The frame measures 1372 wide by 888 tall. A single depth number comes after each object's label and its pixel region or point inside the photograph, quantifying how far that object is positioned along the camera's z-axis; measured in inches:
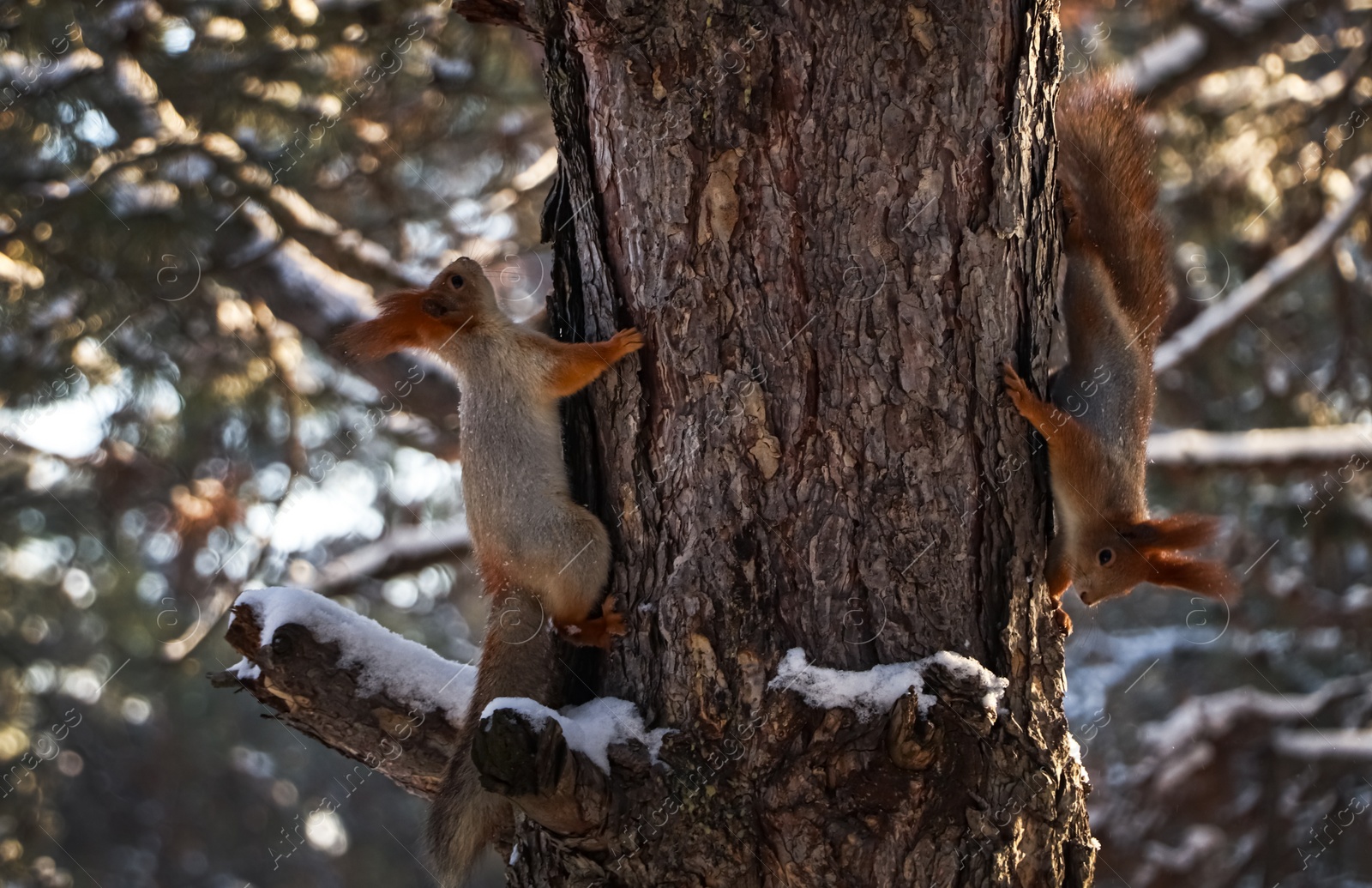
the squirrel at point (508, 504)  284.6
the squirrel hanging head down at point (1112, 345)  287.8
